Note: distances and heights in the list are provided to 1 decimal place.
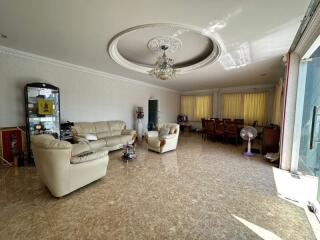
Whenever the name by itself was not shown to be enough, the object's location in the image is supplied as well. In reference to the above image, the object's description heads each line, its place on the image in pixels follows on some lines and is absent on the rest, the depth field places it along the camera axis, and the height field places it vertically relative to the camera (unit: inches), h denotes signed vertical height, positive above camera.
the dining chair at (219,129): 221.0 -24.5
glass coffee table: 141.8 -42.2
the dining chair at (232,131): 207.8 -26.2
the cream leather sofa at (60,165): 76.6 -32.4
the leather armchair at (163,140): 167.3 -33.7
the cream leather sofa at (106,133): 156.0 -28.8
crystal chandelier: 129.6 +41.0
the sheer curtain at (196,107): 323.0 +13.5
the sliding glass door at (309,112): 109.9 +2.6
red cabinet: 123.1 -30.3
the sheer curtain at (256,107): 258.2 +12.0
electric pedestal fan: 165.3 -23.9
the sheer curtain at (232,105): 282.8 +17.2
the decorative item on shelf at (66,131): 151.9 -23.0
